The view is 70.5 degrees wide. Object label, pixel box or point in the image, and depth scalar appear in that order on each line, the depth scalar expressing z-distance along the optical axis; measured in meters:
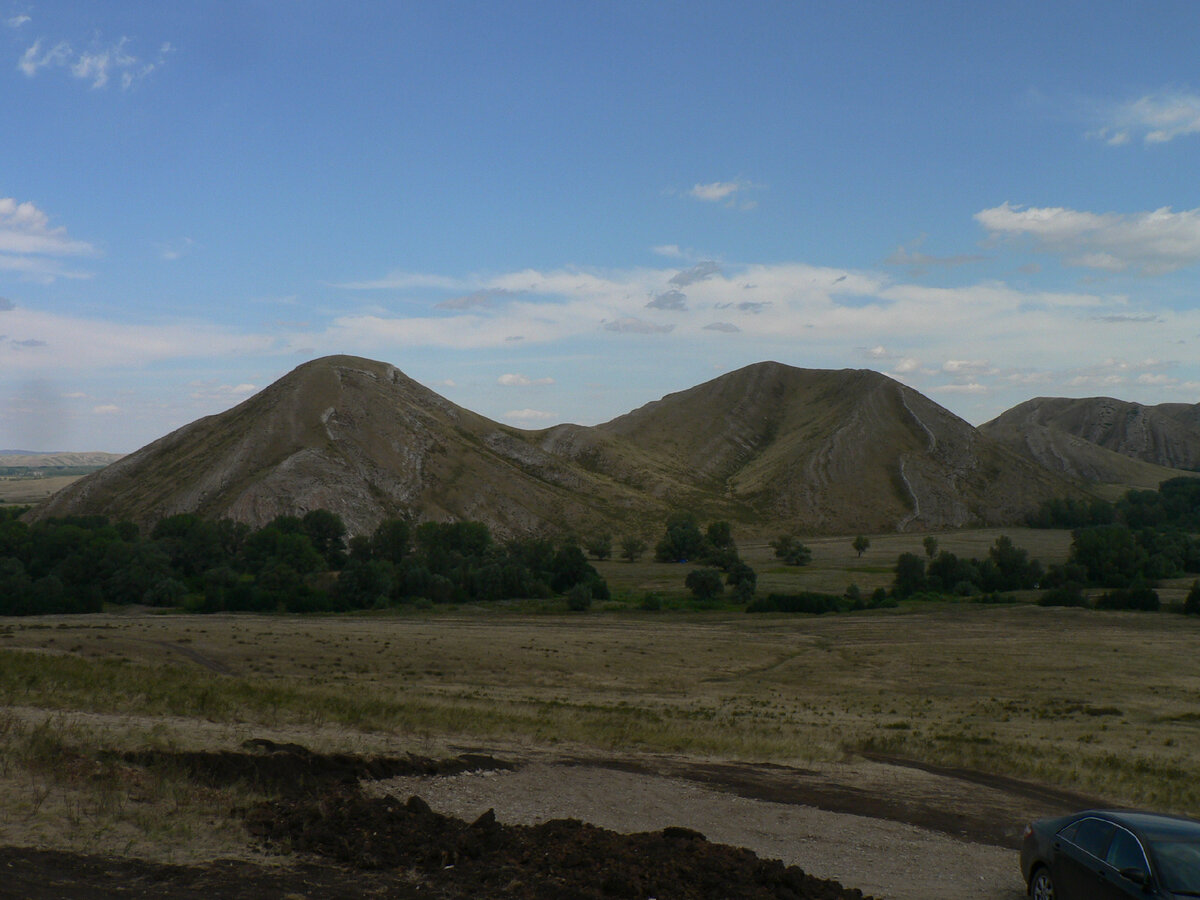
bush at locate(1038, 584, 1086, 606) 82.56
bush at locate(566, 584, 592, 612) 80.75
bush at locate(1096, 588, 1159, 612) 79.53
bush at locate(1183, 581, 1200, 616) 75.75
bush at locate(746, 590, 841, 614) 82.12
